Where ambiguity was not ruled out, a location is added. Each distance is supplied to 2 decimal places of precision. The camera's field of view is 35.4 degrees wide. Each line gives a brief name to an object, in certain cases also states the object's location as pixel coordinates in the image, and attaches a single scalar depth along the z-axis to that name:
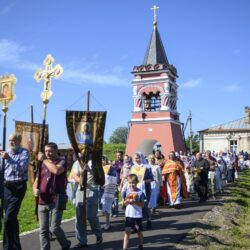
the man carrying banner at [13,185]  6.64
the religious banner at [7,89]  8.46
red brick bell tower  28.84
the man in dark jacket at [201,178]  14.77
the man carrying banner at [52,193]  6.62
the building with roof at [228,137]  50.38
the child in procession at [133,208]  7.36
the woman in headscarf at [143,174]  10.36
